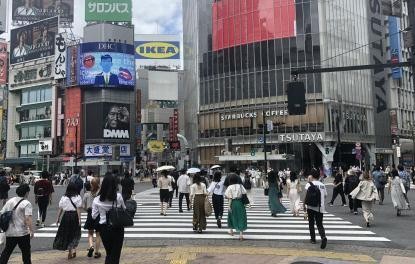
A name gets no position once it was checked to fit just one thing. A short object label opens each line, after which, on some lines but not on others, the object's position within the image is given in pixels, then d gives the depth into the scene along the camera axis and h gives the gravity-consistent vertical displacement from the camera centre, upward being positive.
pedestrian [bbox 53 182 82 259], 9.19 -1.13
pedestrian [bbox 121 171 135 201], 13.53 -0.62
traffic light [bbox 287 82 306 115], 13.77 +1.87
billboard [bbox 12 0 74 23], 96.06 +32.23
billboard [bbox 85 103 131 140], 79.56 +7.51
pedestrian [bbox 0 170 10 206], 18.19 -0.79
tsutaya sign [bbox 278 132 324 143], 56.75 +2.96
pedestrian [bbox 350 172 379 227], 13.92 -1.05
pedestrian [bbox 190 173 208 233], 12.80 -1.05
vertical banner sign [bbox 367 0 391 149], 68.00 +11.69
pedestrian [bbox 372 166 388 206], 20.33 -0.85
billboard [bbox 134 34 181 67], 124.12 +30.68
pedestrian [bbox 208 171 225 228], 13.80 -0.92
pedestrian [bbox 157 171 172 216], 17.91 -0.87
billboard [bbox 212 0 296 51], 60.41 +18.86
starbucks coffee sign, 59.94 +6.35
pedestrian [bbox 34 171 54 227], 15.23 -0.88
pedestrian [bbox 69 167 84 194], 16.73 -0.44
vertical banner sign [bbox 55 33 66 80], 83.38 +19.64
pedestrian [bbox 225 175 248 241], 11.81 -1.13
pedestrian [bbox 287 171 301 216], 16.97 -1.13
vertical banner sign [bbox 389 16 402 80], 73.88 +18.32
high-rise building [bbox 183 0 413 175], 58.69 +10.74
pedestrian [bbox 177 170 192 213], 18.33 -0.83
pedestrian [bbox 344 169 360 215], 17.51 -0.95
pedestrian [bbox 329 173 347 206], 20.03 -1.06
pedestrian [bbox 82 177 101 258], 9.80 -0.95
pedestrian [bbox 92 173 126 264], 7.49 -0.79
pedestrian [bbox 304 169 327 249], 10.80 -1.02
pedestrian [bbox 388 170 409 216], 16.18 -1.18
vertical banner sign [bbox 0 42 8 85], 75.65 +16.87
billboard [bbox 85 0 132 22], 87.81 +28.90
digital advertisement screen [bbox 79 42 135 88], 78.69 +17.15
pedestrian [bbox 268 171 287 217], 16.98 -1.22
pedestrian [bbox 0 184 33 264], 8.10 -1.07
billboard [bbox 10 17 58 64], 87.50 +24.32
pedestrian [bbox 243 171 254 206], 19.19 -0.92
